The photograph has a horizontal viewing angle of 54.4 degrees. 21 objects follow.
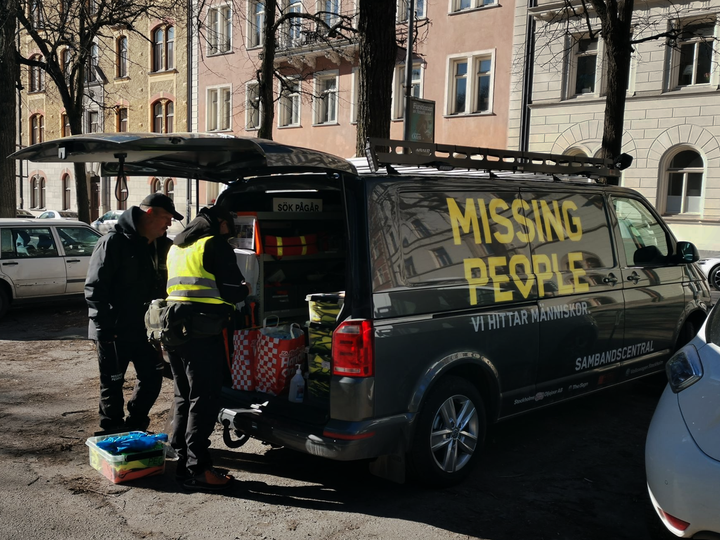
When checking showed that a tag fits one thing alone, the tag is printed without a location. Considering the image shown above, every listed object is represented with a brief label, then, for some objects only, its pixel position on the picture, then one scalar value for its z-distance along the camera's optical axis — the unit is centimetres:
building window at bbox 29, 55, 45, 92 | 4158
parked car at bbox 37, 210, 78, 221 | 2971
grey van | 412
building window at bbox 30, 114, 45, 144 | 4261
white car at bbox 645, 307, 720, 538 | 306
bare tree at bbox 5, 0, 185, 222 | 1577
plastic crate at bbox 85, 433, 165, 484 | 452
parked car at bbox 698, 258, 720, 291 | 1634
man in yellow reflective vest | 441
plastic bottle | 461
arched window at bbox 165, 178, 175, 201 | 3475
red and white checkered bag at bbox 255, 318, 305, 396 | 474
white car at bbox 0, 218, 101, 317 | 1063
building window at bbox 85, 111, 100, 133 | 3964
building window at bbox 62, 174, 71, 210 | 4191
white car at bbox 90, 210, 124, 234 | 2824
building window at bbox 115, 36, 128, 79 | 3644
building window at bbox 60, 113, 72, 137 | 4046
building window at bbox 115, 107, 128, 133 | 3791
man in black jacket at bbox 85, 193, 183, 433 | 508
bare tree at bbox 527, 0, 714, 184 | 1048
